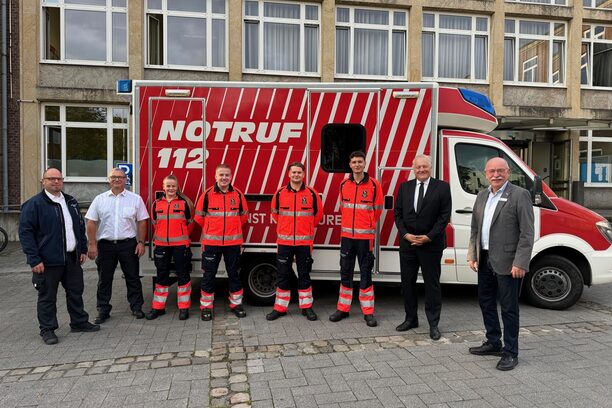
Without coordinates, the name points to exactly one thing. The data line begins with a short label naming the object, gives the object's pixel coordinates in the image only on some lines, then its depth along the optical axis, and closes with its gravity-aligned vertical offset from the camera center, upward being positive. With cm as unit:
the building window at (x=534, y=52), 1550 +485
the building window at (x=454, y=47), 1483 +477
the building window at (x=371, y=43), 1434 +474
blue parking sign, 726 +30
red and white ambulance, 543 +46
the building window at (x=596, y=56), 1638 +490
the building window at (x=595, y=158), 1641 +113
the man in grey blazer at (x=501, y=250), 378 -54
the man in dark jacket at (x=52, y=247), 452 -64
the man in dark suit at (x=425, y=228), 460 -42
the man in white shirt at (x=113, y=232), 521 -54
